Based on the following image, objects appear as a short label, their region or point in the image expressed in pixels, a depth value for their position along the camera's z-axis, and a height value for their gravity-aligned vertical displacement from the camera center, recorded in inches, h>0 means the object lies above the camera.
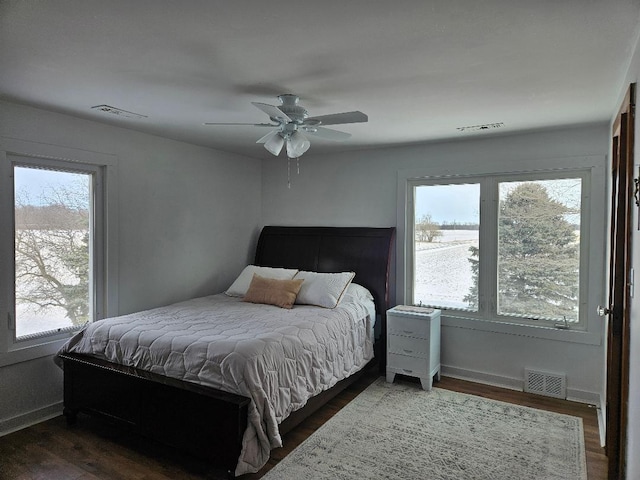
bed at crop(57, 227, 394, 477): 96.7 -42.9
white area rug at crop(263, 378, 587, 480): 102.3 -57.5
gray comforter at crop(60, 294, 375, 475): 99.7 -31.8
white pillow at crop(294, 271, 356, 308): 157.8 -20.9
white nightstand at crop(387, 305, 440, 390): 154.1 -40.8
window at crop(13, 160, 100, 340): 126.4 -4.6
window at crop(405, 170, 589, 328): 148.9 -3.4
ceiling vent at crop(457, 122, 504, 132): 140.8 +38.4
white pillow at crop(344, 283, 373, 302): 167.4 -23.1
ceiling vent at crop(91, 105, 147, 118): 123.6 +37.6
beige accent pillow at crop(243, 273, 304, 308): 158.6 -22.1
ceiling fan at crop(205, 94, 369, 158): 105.4 +30.1
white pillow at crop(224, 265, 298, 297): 177.0 -17.9
